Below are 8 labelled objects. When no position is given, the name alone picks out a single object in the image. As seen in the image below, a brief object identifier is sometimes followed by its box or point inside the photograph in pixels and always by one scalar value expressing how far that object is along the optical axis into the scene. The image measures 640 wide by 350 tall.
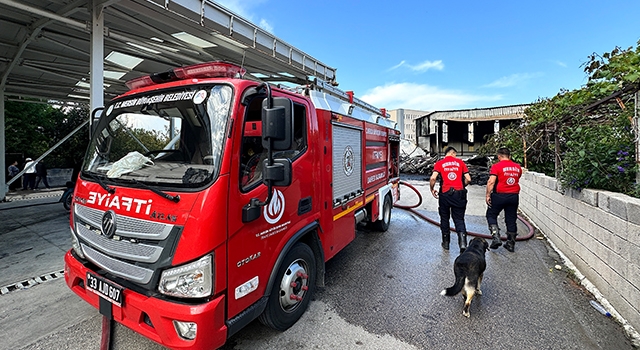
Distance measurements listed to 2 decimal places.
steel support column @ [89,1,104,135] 4.79
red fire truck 1.90
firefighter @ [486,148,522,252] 4.83
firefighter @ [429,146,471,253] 4.77
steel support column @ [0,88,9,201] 9.45
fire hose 5.50
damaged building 19.70
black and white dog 2.98
